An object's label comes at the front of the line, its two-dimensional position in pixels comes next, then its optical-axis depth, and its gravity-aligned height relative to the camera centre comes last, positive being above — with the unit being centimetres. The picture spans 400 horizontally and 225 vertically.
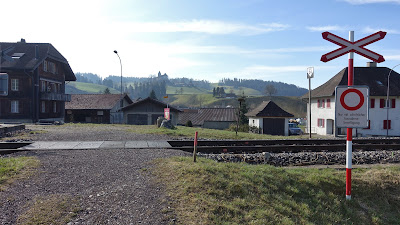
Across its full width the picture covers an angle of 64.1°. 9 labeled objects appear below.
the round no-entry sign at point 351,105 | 664 +17
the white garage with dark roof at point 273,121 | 4178 -111
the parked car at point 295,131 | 4912 -286
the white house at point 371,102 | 3853 +149
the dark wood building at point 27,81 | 3853 +364
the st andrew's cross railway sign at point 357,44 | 682 +148
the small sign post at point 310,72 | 2490 +318
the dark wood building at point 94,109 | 5256 +30
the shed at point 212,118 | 6012 -114
